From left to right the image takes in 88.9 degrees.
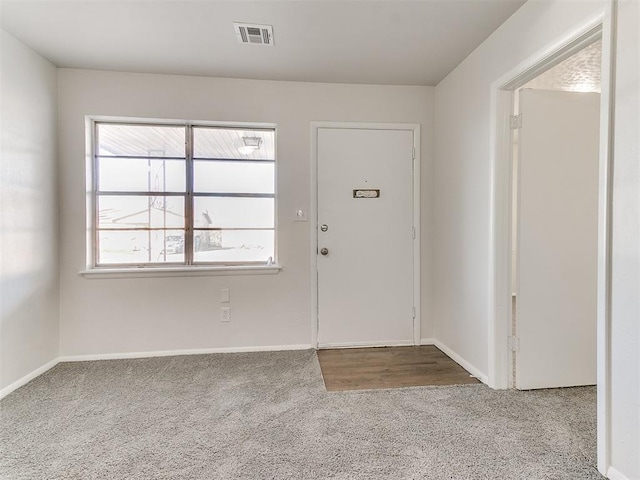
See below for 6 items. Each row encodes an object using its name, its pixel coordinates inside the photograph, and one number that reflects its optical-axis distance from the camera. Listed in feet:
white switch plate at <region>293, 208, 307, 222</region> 9.75
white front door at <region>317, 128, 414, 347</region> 9.85
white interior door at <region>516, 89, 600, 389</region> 7.09
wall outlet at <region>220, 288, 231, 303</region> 9.55
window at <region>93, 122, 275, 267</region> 9.48
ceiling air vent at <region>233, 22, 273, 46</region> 6.95
